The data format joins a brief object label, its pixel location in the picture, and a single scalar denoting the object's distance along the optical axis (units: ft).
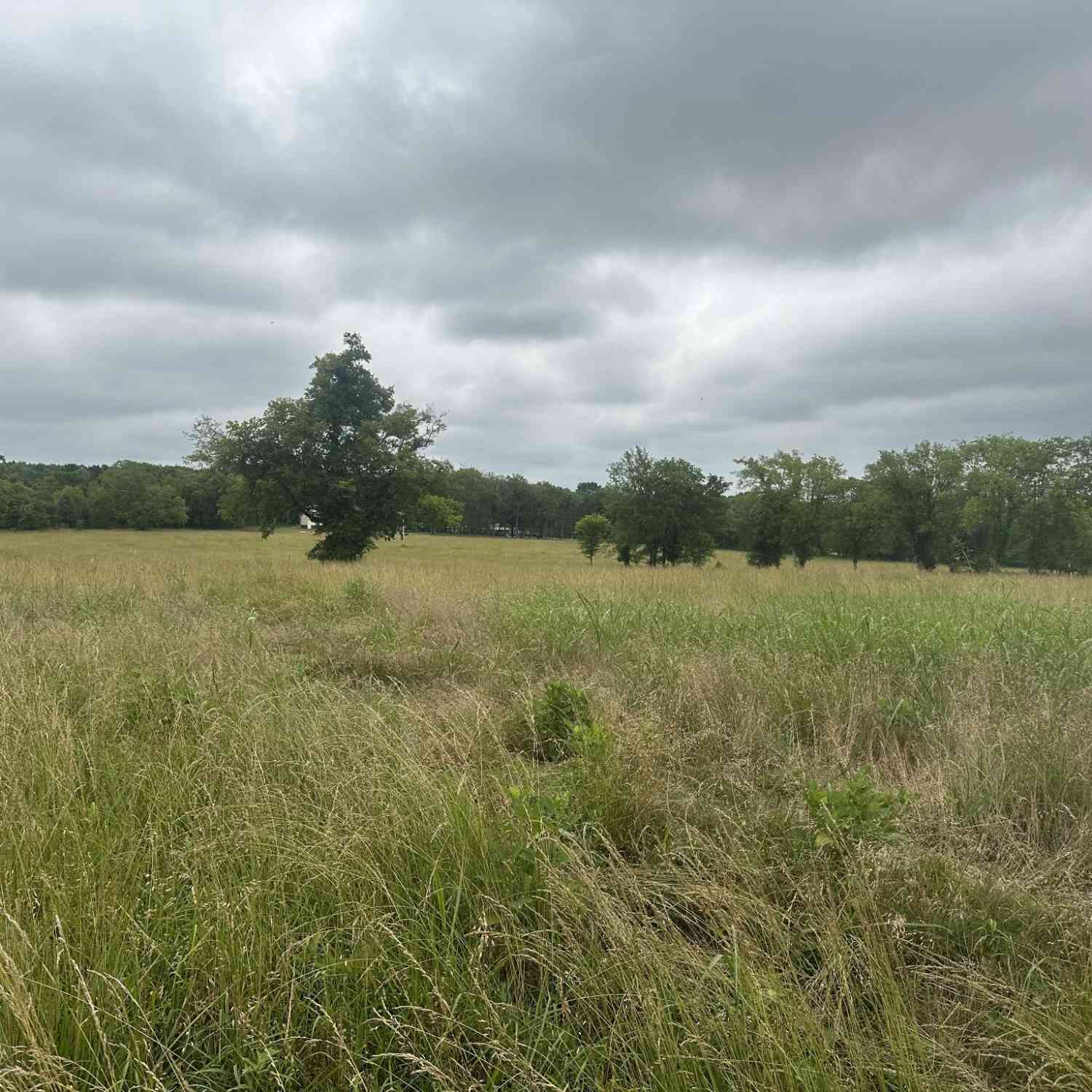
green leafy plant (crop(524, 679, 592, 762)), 13.17
